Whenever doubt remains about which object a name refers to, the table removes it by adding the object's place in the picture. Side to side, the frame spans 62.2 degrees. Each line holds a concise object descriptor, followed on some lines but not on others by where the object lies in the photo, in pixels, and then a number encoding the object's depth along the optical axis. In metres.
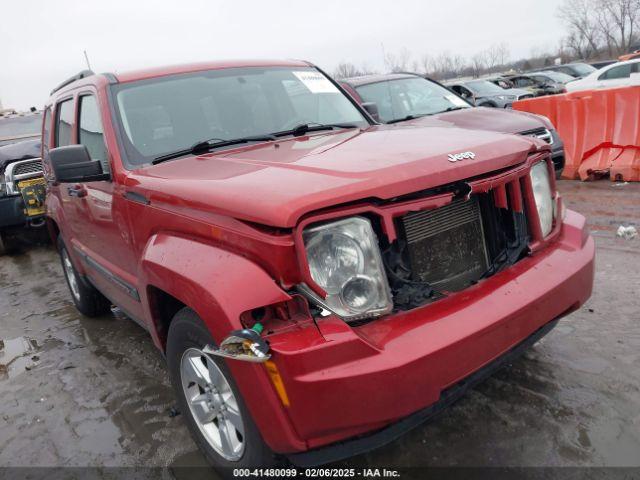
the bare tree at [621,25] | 50.96
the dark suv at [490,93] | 14.37
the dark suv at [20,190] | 7.20
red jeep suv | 1.79
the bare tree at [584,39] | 55.06
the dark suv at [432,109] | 6.38
